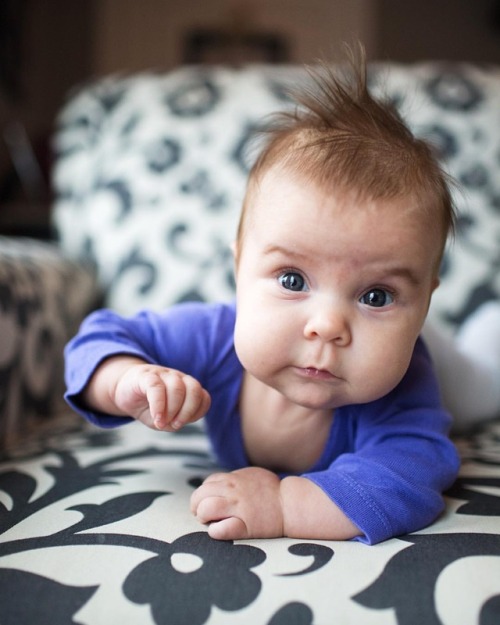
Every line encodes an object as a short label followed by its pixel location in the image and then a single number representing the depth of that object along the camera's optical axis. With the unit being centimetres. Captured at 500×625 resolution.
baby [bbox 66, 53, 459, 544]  49
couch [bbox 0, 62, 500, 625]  40
